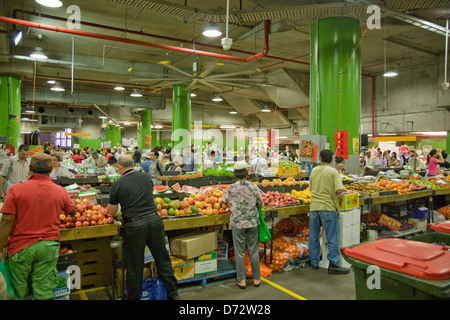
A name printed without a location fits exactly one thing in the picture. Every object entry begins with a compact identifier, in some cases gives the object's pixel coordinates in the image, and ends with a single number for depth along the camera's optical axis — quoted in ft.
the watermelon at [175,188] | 16.94
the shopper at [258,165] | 29.58
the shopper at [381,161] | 50.61
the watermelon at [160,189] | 16.40
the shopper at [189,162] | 34.68
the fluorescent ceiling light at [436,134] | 52.25
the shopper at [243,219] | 14.14
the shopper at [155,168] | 26.38
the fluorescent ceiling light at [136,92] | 48.16
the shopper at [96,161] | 37.40
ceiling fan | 29.27
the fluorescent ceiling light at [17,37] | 27.24
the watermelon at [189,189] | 18.31
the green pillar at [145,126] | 67.51
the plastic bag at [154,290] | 12.69
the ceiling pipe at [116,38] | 23.62
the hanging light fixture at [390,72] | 35.54
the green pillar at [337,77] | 26.35
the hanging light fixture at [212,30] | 23.09
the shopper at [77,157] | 50.60
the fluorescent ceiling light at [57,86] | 43.47
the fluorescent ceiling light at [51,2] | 17.42
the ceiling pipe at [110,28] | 27.53
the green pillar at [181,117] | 49.73
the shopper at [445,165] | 39.07
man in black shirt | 11.67
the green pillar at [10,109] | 38.81
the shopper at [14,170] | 19.42
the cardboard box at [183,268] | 14.08
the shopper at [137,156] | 45.45
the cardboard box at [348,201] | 16.93
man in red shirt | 9.69
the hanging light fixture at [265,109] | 66.08
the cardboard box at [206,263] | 14.56
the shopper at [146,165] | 26.86
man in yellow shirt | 16.19
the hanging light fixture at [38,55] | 29.86
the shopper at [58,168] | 23.16
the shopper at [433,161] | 33.13
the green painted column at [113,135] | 86.38
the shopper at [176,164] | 31.88
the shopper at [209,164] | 36.76
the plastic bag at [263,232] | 14.57
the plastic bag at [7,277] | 9.56
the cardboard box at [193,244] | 14.15
